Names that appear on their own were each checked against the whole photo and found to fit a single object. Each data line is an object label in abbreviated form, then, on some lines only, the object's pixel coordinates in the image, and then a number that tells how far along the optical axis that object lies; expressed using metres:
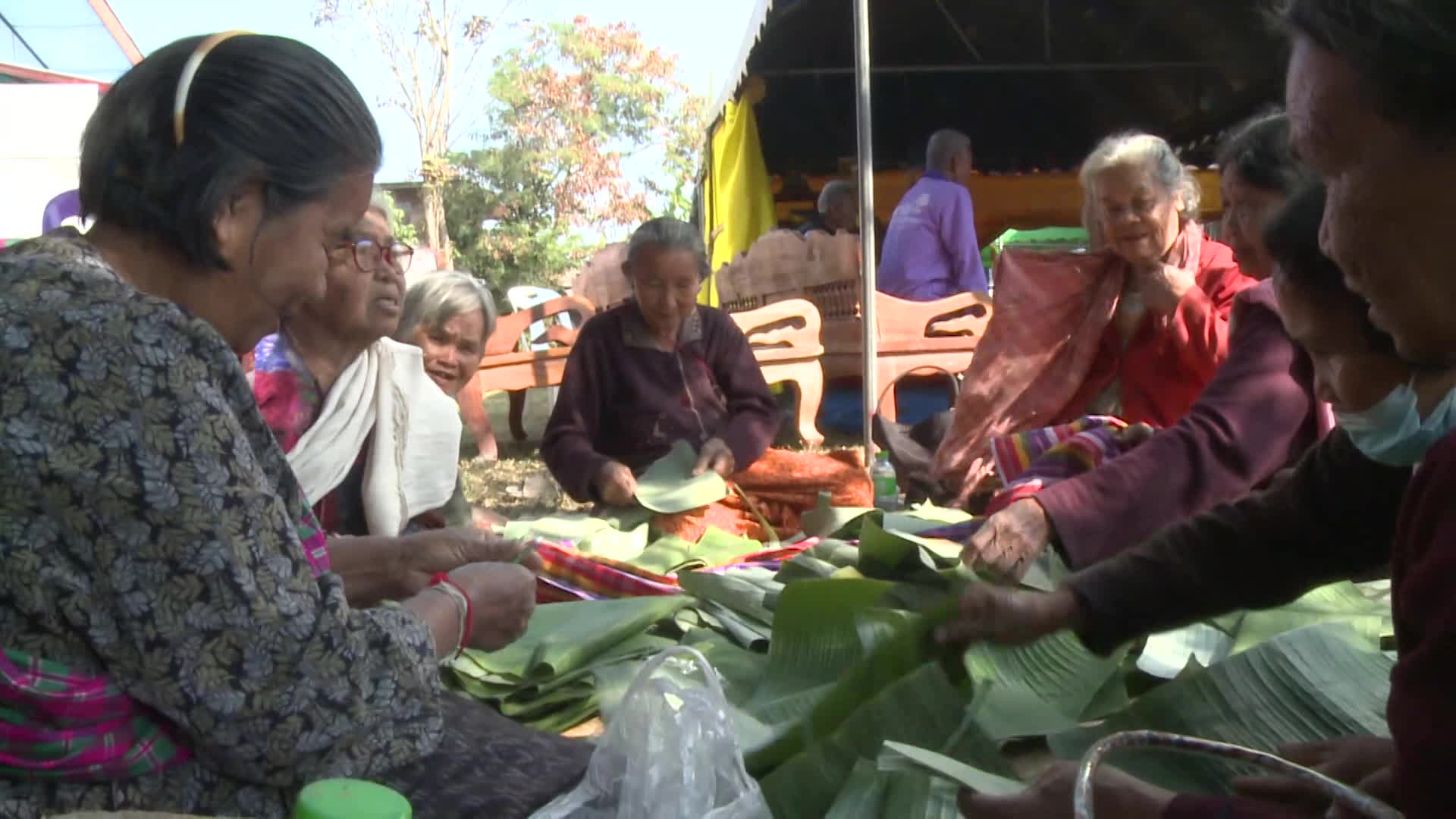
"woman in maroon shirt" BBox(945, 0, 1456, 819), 0.81
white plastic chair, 10.08
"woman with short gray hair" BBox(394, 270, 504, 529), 3.37
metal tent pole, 5.35
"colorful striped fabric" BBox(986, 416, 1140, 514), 2.67
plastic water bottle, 4.25
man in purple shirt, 6.23
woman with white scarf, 2.51
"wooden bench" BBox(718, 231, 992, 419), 5.78
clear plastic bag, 1.46
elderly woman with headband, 1.10
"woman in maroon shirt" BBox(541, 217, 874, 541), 3.86
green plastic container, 1.05
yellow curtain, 8.19
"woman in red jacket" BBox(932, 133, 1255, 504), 3.00
